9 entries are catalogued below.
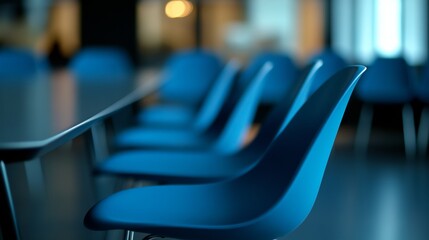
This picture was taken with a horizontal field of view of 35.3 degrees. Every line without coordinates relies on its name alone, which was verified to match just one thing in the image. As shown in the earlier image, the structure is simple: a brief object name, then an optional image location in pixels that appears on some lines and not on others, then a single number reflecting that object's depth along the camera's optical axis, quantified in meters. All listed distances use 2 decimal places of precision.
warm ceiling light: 7.97
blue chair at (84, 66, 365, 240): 1.33
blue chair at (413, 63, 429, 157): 5.57
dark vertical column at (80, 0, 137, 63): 7.79
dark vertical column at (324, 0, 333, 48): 7.50
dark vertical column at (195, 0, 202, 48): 7.86
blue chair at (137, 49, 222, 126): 5.21
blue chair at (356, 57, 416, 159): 5.74
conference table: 1.26
